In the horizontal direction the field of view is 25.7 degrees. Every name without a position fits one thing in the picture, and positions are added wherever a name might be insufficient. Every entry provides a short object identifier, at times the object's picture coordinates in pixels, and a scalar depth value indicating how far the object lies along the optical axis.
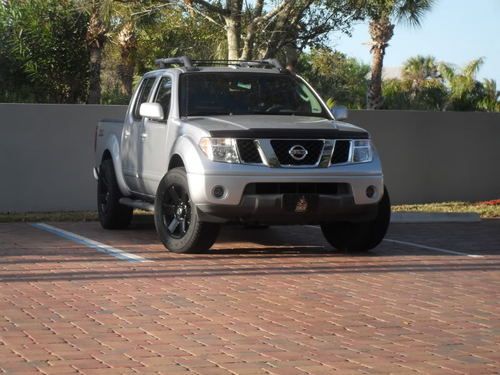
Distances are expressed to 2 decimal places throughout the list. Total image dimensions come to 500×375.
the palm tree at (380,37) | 23.78
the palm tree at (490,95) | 39.52
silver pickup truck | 11.27
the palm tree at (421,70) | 53.16
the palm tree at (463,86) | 41.25
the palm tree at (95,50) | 25.73
